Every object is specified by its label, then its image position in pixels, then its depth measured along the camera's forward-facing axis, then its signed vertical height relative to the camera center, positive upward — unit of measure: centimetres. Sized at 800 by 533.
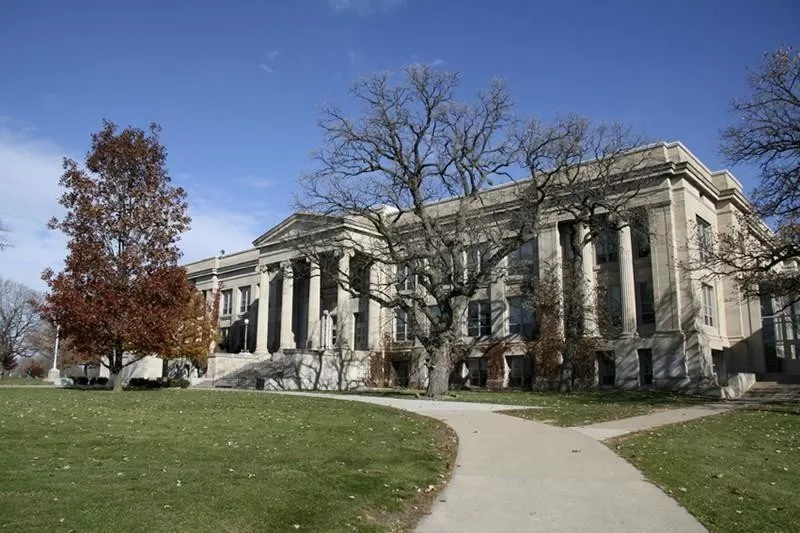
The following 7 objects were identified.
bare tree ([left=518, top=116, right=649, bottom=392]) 3834 +931
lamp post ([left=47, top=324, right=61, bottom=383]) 6634 -116
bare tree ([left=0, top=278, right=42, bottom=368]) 8650 +517
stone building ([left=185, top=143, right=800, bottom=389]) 4041 +327
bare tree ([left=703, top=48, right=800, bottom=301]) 2366 +568
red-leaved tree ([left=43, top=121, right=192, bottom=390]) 2881 +462
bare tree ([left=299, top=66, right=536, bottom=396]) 3061 +651
